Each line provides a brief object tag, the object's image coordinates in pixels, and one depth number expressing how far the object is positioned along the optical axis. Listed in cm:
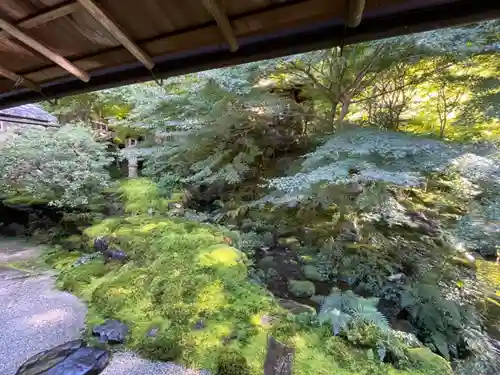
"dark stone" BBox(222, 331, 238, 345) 257
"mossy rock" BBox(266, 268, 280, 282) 412
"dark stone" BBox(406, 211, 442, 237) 390
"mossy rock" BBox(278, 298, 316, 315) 295
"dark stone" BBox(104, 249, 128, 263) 444
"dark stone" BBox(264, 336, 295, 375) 228
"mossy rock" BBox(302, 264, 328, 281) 409
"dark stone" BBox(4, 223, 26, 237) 725
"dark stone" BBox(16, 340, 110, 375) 235
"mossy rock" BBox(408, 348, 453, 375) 226
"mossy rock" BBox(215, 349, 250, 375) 229
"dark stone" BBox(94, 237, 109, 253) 488
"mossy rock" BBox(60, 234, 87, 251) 576
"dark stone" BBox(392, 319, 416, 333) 325
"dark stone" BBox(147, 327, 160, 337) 280
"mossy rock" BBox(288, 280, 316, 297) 370
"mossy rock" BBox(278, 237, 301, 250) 496
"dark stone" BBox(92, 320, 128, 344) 281
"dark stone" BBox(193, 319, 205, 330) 277
